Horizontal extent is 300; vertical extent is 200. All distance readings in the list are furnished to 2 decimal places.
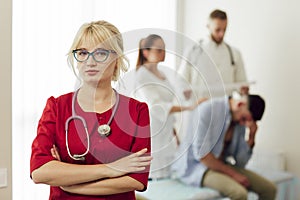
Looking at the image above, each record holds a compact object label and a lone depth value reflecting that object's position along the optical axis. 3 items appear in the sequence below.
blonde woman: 2.32
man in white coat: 3.13
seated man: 3.26
